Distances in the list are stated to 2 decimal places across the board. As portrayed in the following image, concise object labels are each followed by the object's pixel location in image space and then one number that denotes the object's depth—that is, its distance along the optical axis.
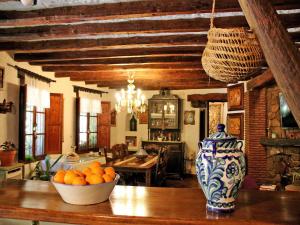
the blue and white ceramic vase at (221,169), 1.31
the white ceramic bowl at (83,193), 1.45
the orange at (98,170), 1.55
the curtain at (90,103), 7.72
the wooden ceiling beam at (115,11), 2.76
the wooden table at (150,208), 1.32
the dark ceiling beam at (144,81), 7.29
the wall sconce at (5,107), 4.74
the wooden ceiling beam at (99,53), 4.45
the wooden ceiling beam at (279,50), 1.42
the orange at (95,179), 1.49
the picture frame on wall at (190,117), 8.99
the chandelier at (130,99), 6.13
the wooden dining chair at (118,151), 6.39
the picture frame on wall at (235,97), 6.50
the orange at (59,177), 1.50
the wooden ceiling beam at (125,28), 3.30
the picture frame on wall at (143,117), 9.40
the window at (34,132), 5.69
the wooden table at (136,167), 5.27
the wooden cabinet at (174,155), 8.62
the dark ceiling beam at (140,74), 6.50
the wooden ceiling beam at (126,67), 5.63
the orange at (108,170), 1.61
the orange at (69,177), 1.48
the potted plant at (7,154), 4.49
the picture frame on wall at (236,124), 6.52
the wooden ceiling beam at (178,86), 7.85
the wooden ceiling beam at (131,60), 5.00
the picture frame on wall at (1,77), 4.89
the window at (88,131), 7.82
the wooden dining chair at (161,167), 5.76
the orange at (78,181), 1.46
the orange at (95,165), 1.62
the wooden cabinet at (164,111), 8.95
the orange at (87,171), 1.55
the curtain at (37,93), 5.58
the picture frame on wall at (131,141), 9.48
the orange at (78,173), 1.52
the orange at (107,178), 1.53
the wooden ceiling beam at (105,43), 3.88
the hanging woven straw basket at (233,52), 1.88
